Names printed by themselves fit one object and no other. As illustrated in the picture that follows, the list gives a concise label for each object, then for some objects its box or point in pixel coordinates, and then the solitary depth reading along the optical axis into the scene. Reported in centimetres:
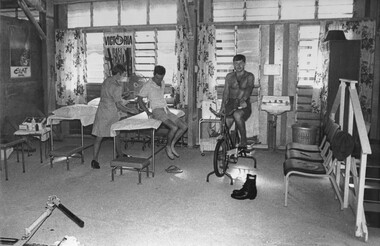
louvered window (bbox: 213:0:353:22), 781
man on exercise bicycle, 694
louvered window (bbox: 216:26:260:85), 828
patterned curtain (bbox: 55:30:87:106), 928
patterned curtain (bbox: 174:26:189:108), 851
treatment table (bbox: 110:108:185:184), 597
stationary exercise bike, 592
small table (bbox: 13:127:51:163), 703
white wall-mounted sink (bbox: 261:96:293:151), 777
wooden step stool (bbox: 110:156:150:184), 594
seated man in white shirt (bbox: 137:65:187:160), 686
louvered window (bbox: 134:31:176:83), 876
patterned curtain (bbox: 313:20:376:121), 759
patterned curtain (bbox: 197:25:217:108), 841
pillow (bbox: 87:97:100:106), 800
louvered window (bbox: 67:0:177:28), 880
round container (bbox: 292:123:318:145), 758
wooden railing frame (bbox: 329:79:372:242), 393
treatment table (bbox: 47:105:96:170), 686
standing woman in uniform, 653
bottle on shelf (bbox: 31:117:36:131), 711
